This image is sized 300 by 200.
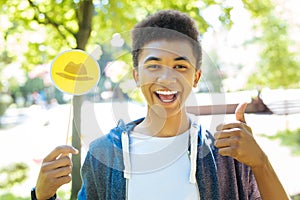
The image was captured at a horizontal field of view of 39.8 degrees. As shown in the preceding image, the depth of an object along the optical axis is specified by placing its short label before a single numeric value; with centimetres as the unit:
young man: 71
